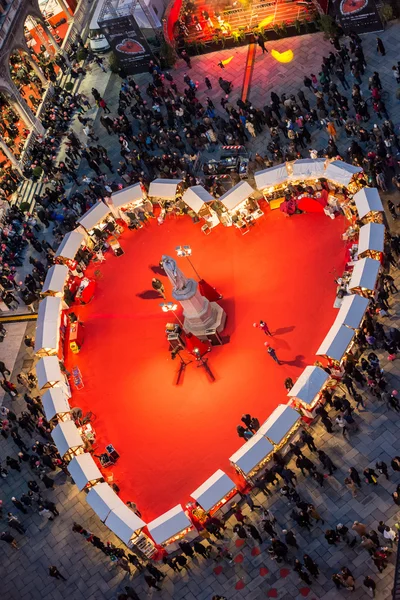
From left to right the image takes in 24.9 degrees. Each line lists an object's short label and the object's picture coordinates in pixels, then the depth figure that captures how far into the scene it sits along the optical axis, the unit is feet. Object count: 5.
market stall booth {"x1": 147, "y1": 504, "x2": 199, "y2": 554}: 129.49
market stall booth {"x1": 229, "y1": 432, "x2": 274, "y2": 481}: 132.16
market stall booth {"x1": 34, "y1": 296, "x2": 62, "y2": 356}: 159.33
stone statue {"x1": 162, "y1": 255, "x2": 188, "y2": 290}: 144.46
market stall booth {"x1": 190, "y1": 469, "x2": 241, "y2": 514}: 130.62
